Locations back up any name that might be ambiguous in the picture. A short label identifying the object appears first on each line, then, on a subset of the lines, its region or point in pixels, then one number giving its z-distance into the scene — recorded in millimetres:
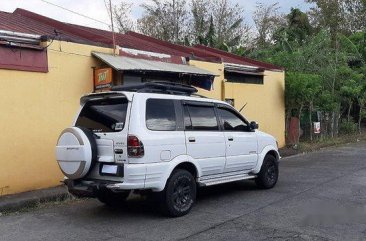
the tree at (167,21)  32562
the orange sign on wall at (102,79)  9961
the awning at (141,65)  9969
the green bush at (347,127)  21750
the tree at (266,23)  34719
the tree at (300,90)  16766
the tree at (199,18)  31669
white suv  6586
